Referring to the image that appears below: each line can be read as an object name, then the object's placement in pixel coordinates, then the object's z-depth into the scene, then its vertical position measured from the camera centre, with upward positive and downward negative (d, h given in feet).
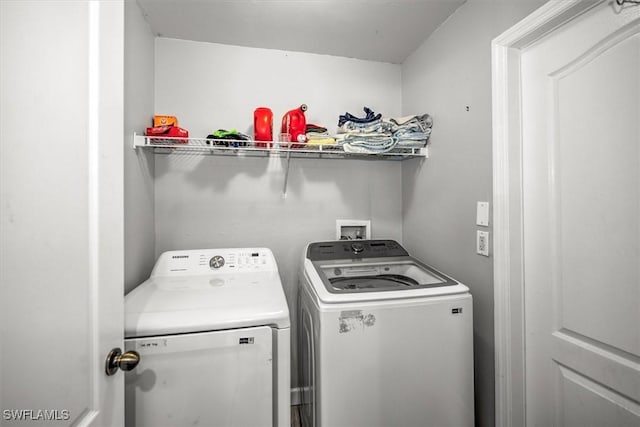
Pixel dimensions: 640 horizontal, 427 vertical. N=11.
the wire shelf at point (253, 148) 4.69 +1.37
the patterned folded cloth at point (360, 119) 5.51 +2.08
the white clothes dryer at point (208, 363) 2.99 -1.79
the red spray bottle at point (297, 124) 5.14 +1.81
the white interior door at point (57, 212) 1.59 +0.03
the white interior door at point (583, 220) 2.79 -0.08
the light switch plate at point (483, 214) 4.19 -0.01
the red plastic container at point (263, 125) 5.08 +1.77
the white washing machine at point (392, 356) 3.56 -2.03
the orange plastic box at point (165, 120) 4.97 +1.83
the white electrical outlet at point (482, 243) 4.20 -0.48
